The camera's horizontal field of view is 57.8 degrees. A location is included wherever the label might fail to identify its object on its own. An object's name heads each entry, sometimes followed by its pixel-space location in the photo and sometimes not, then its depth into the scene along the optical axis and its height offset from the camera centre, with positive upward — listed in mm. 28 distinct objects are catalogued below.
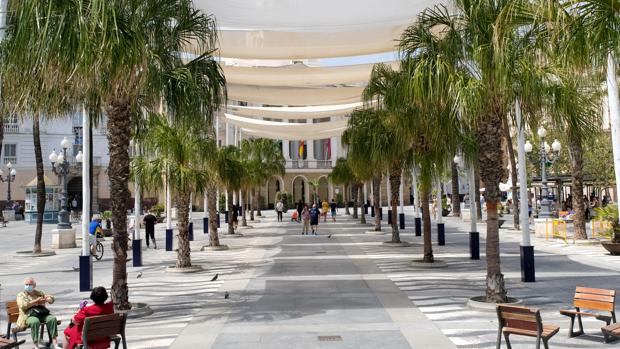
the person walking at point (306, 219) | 31031 -1294
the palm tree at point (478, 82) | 9641 +1921
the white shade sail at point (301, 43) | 15711 +4447
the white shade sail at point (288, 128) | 30466 +3992
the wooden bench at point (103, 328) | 6715 -1552
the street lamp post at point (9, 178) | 48469 +2433
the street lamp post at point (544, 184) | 27500 +259
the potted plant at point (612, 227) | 18141 -1311
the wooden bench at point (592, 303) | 8164 -1708
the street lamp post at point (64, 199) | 26564 +188
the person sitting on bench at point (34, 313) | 8000 -1594
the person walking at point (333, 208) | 47188 -1111
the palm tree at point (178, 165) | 15883 +1003
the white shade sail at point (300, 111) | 27016 +4189
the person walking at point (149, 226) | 24219 -1129
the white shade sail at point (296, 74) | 19781 +4404
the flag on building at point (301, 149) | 74938 +6261
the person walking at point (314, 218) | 30402 -1207
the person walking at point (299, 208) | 42125 -909
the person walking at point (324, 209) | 46891 -1165
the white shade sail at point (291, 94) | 22891 +4287
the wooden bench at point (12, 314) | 8359 -1637
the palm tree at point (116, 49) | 7680 +2268
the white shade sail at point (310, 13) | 14109 +4737
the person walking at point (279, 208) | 44500 -903
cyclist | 20516 -1232
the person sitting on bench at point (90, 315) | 7022 -1500
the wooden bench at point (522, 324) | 6875 -1691
